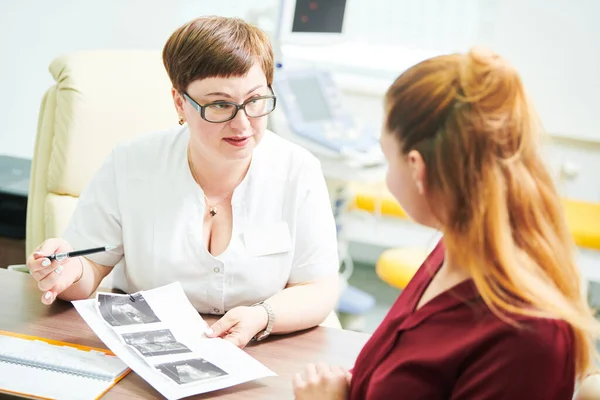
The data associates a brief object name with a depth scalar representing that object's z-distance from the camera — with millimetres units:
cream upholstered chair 2025
